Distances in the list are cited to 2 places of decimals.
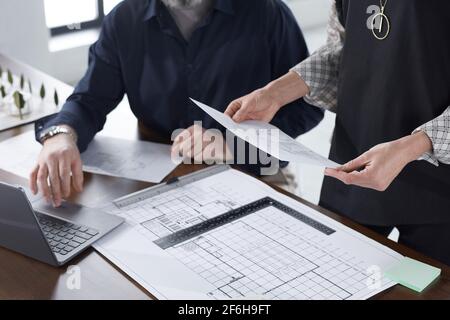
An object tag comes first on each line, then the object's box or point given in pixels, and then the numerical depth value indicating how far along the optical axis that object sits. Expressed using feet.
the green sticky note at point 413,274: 3.80
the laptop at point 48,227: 3.88
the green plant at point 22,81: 7.21
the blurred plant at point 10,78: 7.38
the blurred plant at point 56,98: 6.86
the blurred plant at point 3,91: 7.08
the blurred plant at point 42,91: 7.01
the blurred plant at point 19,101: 6.57
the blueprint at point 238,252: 3.80
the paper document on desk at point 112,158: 5.34
